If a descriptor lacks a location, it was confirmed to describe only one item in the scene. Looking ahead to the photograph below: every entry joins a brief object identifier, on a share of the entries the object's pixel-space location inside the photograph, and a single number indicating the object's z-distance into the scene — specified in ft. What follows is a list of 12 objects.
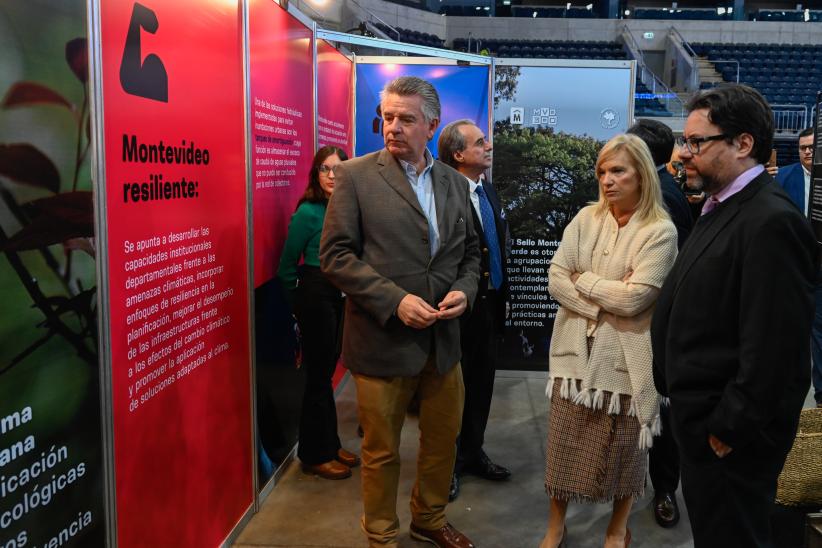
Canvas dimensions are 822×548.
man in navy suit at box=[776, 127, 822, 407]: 13.93
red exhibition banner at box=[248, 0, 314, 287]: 8.81
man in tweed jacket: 7.31
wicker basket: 8.93
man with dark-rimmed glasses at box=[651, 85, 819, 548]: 4.69
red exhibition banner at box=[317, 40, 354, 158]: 12.51
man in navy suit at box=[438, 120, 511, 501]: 10.14
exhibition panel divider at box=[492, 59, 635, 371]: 15.16
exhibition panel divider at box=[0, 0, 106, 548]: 4.24
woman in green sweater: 9.80
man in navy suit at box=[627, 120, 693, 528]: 8.91
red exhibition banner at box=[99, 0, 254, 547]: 5.60
